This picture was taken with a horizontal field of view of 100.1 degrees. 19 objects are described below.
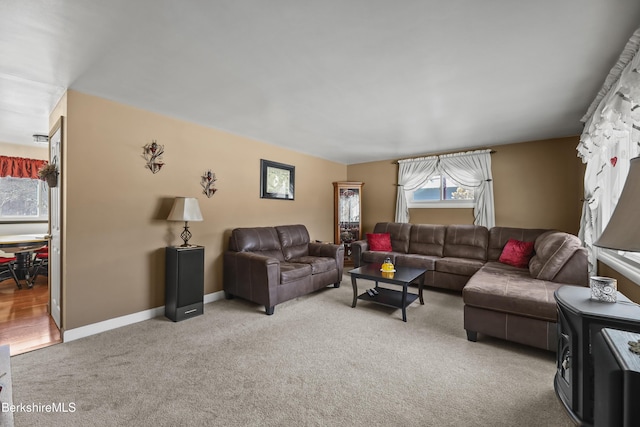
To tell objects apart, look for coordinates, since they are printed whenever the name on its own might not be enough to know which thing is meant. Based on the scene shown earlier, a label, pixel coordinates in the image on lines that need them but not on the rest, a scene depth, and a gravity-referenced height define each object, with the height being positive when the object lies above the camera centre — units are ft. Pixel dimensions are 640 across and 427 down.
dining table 13.12 -1.79
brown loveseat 10.85 -2.45
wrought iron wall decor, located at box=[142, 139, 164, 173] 10.37 +2.23
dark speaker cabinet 10.08 -2.69
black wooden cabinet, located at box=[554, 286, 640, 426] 4.81 -2.40
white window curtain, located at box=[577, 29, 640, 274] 6.16 +2.30
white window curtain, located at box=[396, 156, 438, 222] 18.02 +2.51
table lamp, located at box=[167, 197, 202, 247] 10.12 +0.10
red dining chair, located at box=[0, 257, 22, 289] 13.94 -3.05
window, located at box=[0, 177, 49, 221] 16.02 +0.81
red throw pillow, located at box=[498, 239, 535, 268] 12.79 -1.97
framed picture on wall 15.01 +1.92
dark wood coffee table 10.34 -2.72
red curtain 15.21 +2.68
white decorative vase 5.45 -1.59
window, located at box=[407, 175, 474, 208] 16.96 +1.22
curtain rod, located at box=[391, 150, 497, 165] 15.80 +3.72
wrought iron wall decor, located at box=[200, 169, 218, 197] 12.23 +1.36
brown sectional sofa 7.93 -2.47
